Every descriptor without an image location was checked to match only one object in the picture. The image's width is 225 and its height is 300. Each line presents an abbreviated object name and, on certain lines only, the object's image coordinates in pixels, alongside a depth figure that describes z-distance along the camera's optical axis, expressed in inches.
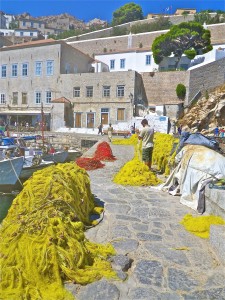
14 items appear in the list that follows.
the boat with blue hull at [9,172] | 538.6
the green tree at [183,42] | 1608.0
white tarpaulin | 217.3
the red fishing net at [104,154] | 473.2
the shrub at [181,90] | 1438.2
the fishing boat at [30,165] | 631.8
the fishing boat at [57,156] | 772.6
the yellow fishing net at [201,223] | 172.7
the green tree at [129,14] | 3317.7
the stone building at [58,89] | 1451.8
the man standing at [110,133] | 909.1
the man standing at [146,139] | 347.6
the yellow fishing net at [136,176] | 300.0
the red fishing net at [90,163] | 393.7
